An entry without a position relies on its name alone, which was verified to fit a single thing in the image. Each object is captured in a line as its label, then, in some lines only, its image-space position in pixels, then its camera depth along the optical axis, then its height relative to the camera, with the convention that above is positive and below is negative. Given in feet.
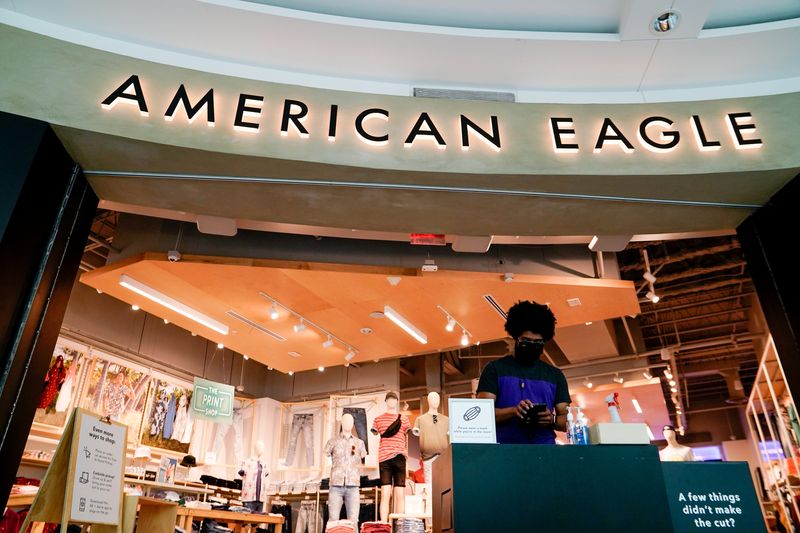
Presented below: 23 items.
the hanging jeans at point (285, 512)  33.94 +1.72
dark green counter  6.88 +0.61
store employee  9.84 +2.65
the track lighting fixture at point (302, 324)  24.98 +9.68
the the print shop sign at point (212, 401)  27.99 +6.56
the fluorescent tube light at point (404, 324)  25.67 +9.51
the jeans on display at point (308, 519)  33.35 +1.33
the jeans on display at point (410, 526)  21.63 +0.61
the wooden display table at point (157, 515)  15.49 +0.73
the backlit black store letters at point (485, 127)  11.48 +8.07
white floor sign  10.46 +1.29
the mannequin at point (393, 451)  25.25 +3.79
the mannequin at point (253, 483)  24.43 +2.39
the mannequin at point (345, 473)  23.76 +2.75
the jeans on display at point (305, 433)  37.52 +6.80
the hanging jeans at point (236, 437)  34.93 +6.10
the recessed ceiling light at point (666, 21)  11.48 +9.78
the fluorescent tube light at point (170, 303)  22.68 +9.56
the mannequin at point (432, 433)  21.52 +3.84
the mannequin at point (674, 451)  23.31 +3.50
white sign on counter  8.00 +1.60
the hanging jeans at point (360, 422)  32.50 +6.40
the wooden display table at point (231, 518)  18.13 +0.82
